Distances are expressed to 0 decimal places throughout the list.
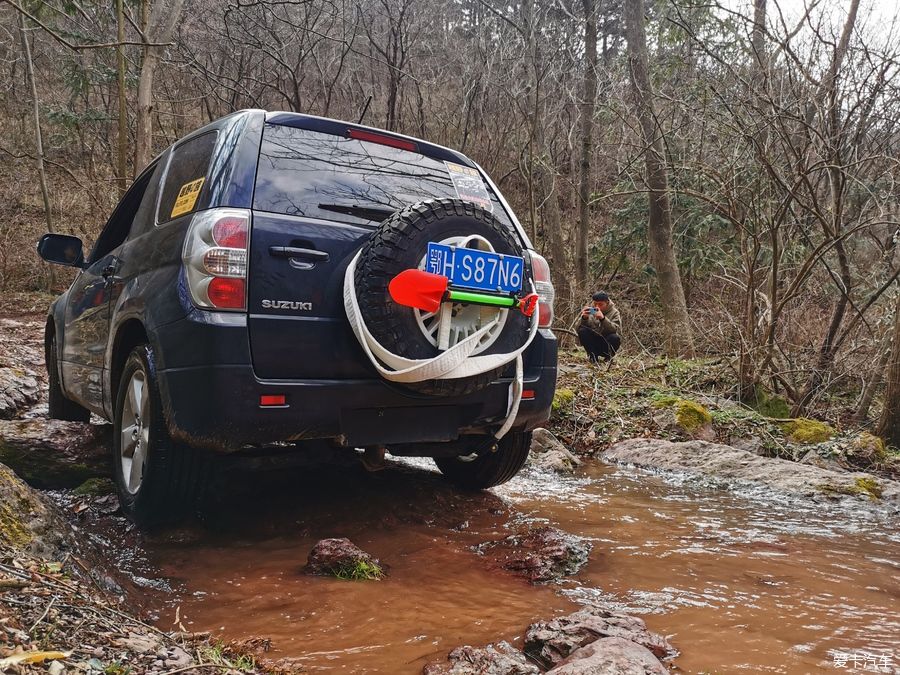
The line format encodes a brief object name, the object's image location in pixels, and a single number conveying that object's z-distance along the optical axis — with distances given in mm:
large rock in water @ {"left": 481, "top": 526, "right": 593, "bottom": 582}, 2861
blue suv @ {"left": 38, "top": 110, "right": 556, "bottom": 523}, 2652
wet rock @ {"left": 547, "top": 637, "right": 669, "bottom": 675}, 1810
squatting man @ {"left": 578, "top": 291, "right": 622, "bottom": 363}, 9570
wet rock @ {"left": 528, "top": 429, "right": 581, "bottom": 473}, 5391
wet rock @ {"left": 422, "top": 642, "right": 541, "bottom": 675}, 1925
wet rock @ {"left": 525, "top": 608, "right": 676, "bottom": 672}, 2027
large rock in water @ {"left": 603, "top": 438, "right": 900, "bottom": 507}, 4598
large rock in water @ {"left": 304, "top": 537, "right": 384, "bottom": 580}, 2719
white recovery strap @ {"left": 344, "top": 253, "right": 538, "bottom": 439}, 2709
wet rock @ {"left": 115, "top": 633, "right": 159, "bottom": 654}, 1662
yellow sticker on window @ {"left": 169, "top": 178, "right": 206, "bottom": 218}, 2942
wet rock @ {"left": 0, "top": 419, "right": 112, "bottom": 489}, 3957
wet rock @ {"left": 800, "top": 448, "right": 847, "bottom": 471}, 5424
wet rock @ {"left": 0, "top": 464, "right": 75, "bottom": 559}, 2160
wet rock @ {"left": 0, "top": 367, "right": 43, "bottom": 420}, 5316
